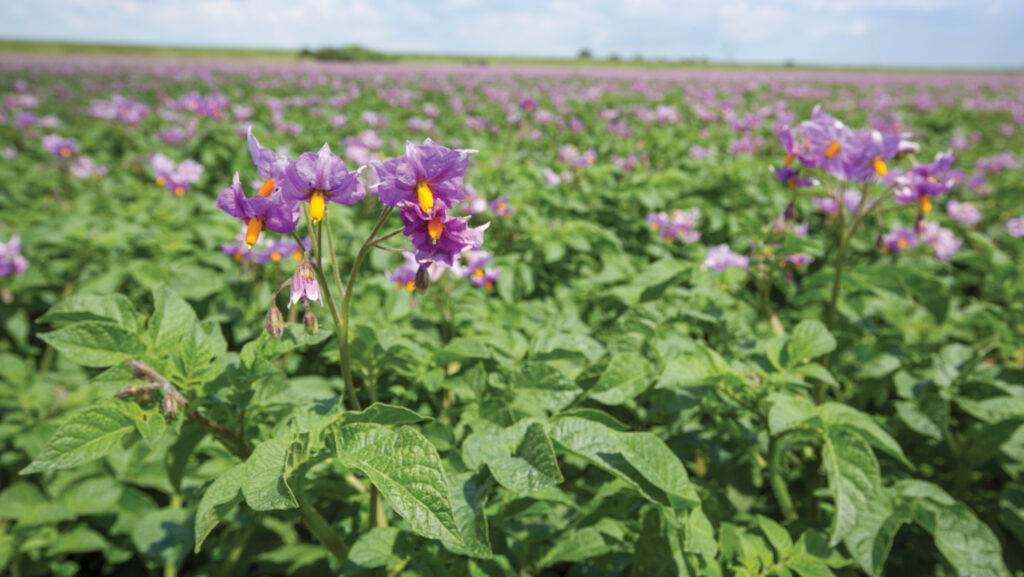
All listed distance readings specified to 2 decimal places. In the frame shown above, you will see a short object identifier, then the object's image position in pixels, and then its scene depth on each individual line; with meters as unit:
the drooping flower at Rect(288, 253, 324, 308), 0.27
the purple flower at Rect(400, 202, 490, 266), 0.28
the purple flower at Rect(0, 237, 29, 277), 0.64
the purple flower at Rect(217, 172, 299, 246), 0.27
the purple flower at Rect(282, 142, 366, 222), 0.26
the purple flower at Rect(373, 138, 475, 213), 0.26
